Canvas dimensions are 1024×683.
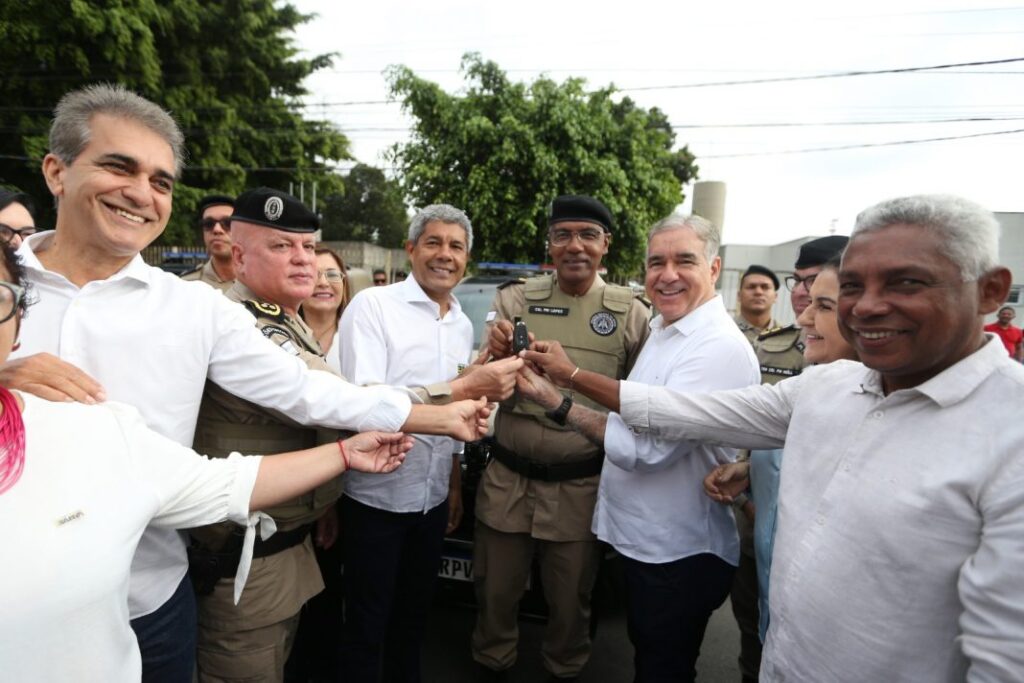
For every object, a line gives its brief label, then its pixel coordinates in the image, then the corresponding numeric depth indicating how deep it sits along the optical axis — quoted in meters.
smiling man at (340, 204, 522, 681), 2.43
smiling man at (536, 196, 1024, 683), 1.13
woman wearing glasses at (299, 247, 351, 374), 3.55
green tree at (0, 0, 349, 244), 12.81
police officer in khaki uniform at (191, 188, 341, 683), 1.88
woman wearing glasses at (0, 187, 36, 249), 2.70
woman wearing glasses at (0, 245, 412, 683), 0.95
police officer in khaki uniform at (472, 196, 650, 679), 2.68
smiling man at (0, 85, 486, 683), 1.56
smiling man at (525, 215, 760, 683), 2.23
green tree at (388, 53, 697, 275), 12.27
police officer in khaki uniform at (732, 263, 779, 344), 4.59
